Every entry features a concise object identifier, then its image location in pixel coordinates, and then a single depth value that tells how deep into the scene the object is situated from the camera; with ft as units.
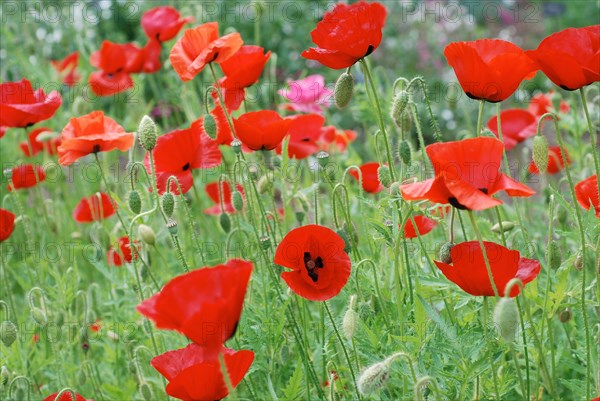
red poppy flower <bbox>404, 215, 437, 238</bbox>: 4.60
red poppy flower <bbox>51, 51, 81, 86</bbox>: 6.97
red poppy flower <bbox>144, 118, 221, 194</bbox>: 4.67
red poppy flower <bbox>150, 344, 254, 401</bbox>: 3.80
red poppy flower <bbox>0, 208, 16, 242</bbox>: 4.93
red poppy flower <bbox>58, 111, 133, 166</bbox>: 4.76
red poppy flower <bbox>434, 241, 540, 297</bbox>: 3.93
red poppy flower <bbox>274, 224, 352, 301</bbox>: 4.15
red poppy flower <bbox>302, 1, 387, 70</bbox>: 4.17
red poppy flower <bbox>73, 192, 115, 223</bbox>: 5.51
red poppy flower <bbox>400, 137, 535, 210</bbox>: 3.76
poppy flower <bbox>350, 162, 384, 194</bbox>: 5.05
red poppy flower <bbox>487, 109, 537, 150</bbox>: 5.43
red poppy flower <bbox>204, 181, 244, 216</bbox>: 5.17
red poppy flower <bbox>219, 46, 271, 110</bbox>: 4.71
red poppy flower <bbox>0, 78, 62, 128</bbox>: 4.93
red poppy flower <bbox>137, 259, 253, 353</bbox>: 3.65
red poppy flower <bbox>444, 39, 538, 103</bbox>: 4.07
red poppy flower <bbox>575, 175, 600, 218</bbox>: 4.42
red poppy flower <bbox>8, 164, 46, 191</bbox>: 5.63
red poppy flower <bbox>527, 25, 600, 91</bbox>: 4.05
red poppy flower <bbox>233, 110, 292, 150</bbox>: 4.53
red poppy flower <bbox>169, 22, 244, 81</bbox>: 4.54
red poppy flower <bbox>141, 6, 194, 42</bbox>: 5.73
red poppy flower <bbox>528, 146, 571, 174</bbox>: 5.37
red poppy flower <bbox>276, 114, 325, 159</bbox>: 5.04
